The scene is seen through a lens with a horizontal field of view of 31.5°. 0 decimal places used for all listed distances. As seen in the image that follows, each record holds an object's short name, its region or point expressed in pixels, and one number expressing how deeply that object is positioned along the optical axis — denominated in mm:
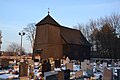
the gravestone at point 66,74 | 13273
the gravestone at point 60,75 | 12602
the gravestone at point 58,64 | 25955
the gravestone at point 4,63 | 24603
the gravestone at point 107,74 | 12312
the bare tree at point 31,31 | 76412
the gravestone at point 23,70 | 14267
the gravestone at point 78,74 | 14816
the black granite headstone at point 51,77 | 12463
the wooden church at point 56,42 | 48875
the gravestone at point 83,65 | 21156
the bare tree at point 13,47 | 122812
